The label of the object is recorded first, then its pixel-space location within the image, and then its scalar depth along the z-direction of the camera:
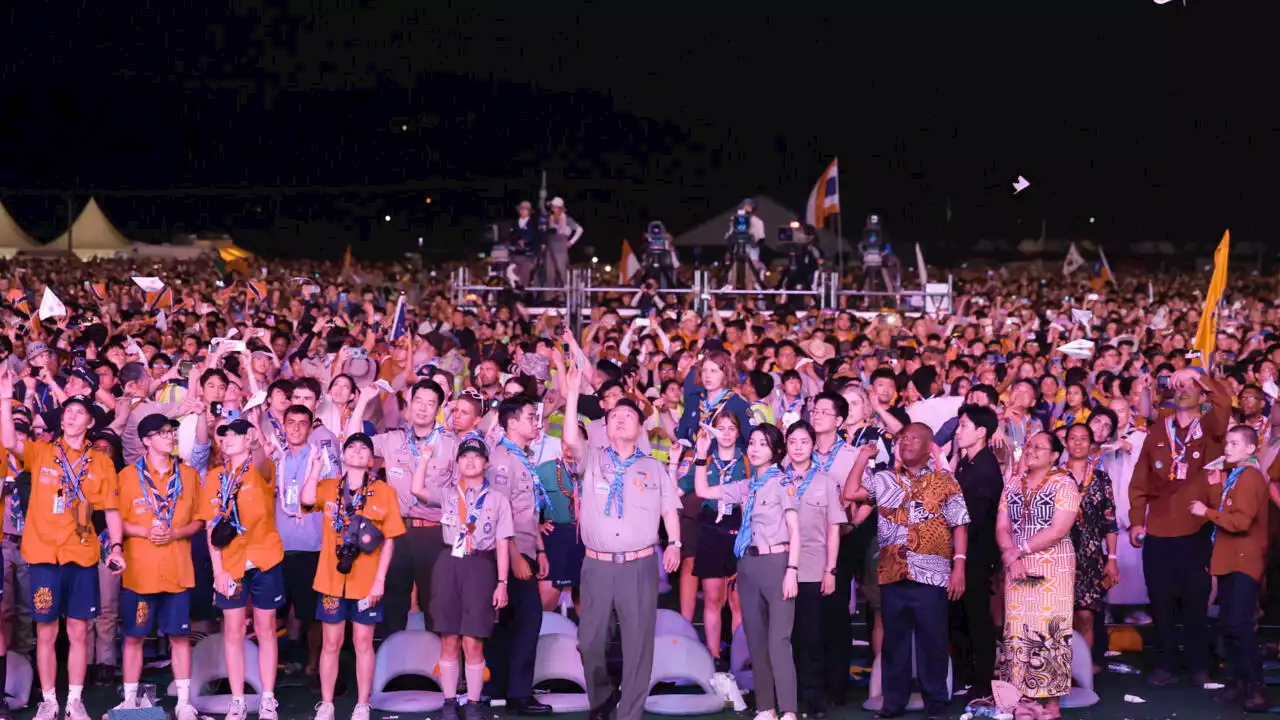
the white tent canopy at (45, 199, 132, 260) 45.91
